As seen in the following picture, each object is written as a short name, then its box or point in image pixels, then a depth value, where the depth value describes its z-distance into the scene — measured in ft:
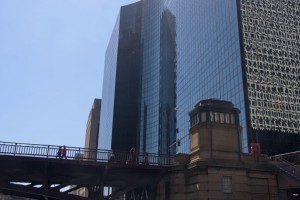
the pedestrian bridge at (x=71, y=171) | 93.15
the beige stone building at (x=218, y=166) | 90.89
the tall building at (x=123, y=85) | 408.46
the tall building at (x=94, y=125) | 592.60
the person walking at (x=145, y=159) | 99.85
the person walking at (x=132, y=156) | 100.78
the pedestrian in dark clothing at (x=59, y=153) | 94.14
